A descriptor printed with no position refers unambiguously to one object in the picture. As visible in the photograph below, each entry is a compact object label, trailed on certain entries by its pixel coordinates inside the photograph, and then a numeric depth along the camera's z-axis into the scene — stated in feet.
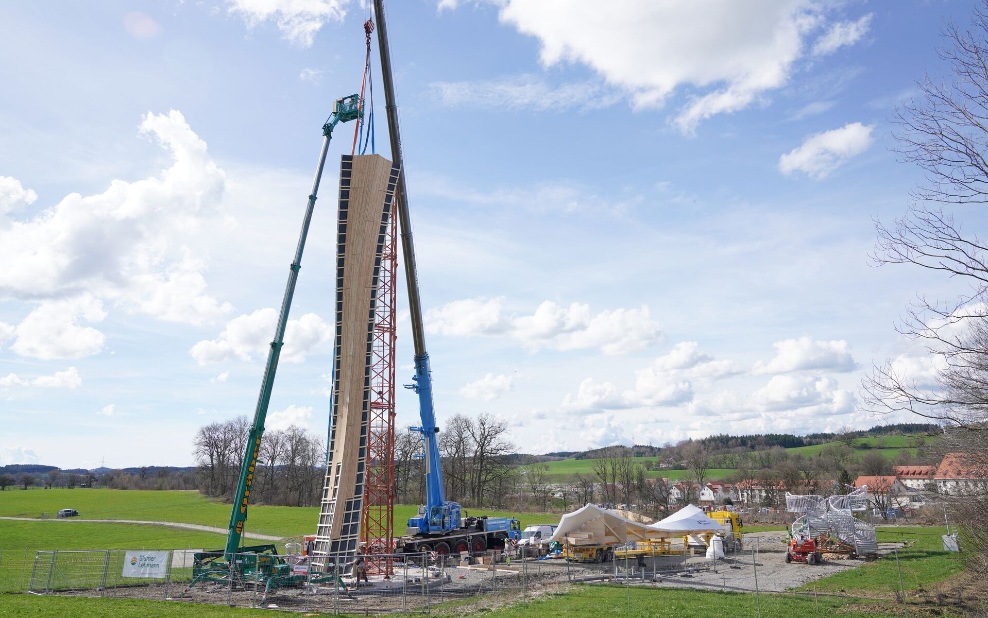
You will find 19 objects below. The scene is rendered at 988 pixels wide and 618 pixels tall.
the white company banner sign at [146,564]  83.10
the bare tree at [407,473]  275.18
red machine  103.35
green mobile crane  79.00
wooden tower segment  85.97
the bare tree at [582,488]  302.04
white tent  105.19
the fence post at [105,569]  79.82
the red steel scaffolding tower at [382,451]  92.43
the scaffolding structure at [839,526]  109.19
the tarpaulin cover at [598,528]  94.84
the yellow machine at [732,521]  128.77
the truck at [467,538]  102.68
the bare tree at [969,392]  32.91
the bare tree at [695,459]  283.46
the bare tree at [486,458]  269.85
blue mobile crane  104.78
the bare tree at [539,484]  297.08
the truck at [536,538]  116.88
